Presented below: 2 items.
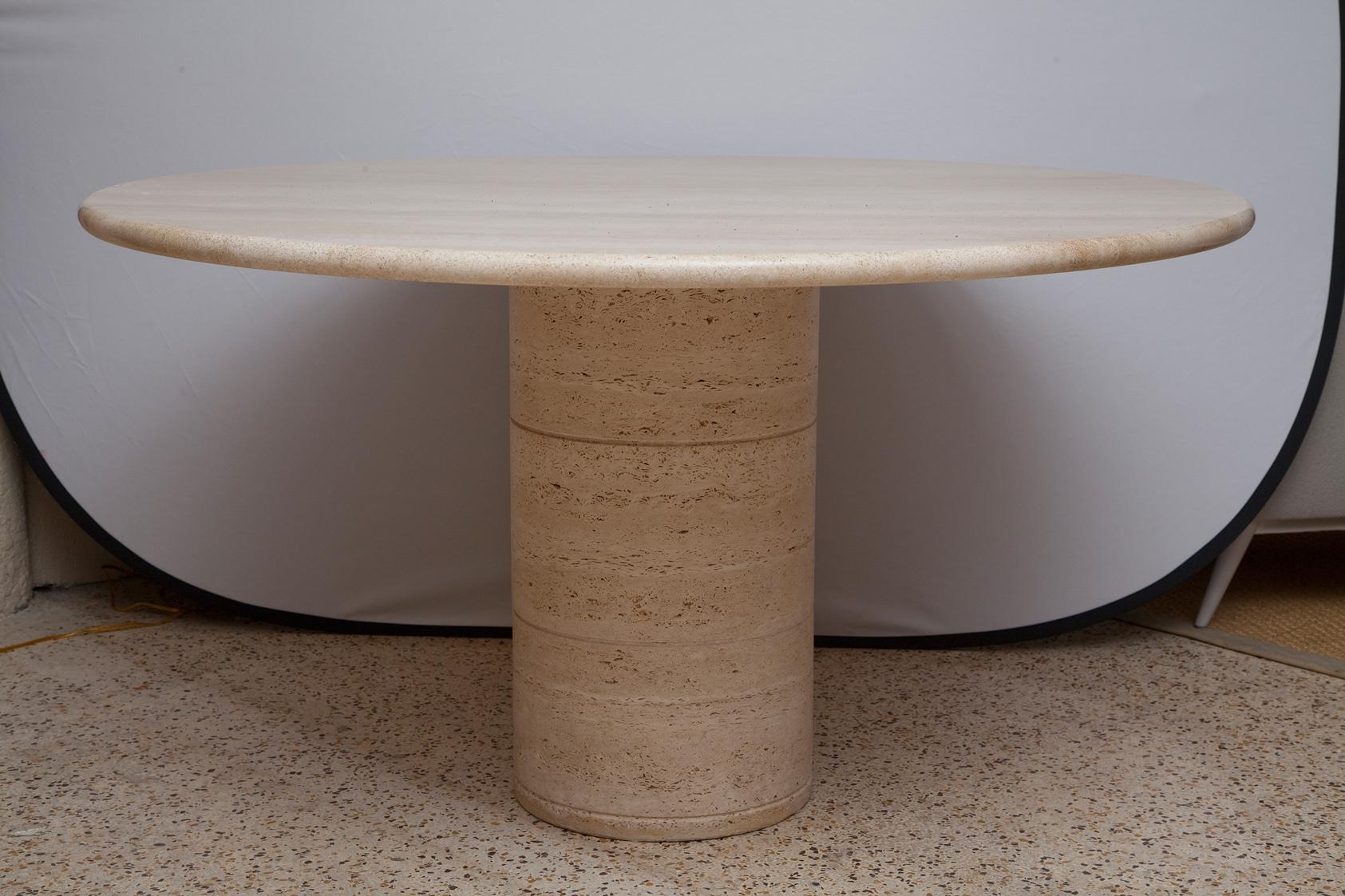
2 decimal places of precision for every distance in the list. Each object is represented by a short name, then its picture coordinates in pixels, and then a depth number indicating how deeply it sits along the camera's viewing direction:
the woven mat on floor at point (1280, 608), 2.93
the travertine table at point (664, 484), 1.92
